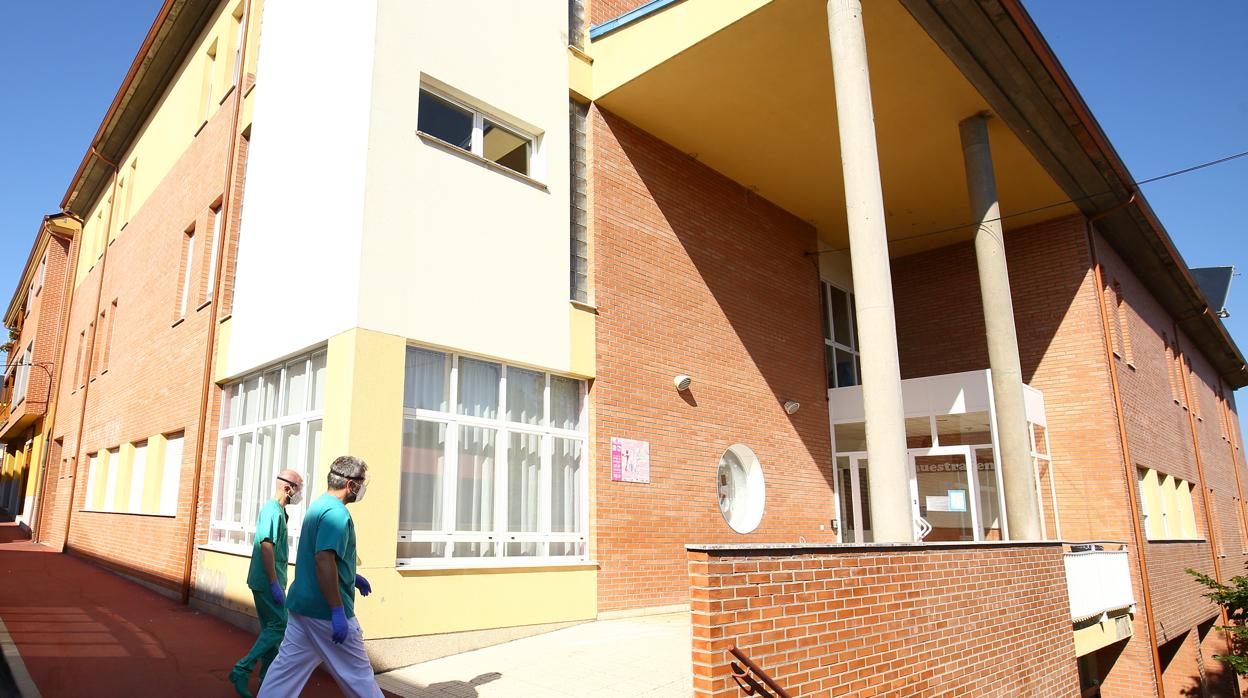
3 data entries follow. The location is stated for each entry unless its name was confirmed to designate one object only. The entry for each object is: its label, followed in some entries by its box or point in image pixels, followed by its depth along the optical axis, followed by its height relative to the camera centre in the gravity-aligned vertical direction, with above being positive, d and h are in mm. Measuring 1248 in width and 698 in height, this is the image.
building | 7617 +2461
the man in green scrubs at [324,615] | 4176 -504
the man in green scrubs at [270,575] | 5340 -374
